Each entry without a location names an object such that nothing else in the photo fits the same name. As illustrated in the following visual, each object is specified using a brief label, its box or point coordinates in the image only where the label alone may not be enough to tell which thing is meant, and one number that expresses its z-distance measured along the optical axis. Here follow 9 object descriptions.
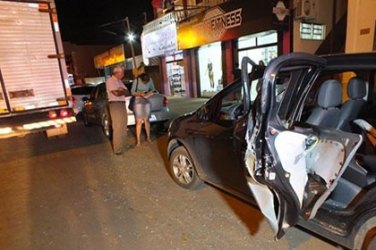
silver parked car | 7.85
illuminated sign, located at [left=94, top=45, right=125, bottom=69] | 27.36
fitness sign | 11.69
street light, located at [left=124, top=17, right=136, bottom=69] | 21.40
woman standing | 6.84
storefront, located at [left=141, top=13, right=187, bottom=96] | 16.36
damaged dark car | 2.11
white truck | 5.58
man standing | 6.09
